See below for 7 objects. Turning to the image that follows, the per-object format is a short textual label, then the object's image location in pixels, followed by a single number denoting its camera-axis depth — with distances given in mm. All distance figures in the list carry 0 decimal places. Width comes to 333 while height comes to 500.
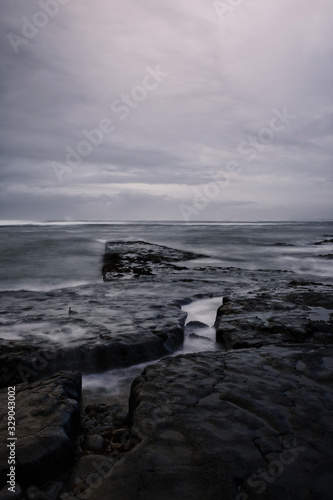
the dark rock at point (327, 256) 17820
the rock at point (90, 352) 4035
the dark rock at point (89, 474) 2037
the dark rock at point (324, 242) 31488
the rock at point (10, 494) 2029
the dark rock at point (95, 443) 2562
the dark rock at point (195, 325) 5934
